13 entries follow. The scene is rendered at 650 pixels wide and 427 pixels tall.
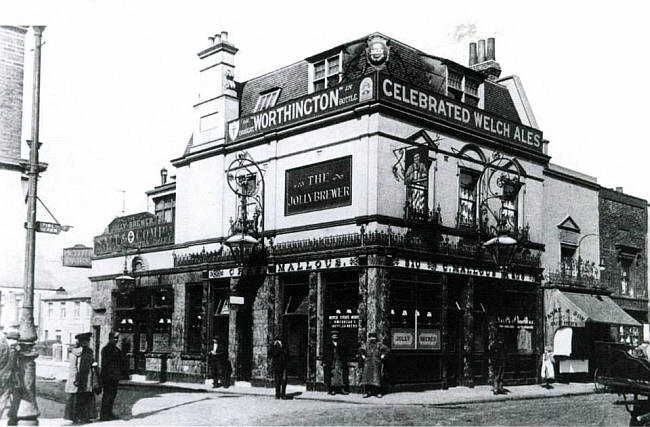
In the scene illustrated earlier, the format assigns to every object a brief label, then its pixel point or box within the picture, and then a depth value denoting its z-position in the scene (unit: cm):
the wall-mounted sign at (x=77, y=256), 3338
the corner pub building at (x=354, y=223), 2023
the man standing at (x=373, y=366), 1877
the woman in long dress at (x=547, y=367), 2342
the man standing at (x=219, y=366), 2262
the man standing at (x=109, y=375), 1391
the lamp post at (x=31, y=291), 1234
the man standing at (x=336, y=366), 1939
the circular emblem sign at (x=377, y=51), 2028
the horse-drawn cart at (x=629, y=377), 1344
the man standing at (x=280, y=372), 1852
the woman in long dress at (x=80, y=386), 1312
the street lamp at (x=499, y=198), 2212
